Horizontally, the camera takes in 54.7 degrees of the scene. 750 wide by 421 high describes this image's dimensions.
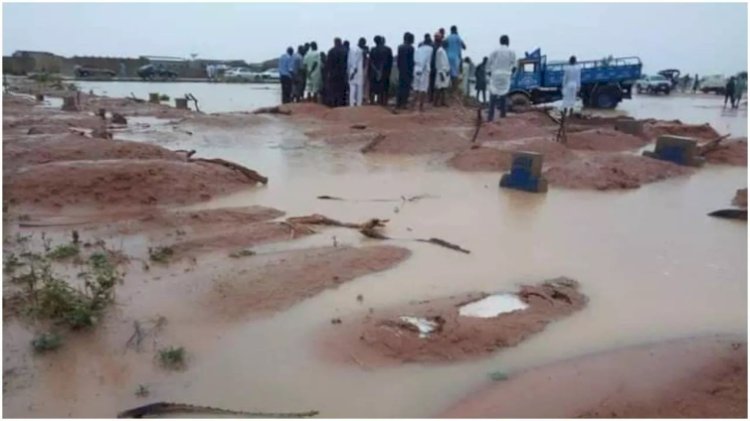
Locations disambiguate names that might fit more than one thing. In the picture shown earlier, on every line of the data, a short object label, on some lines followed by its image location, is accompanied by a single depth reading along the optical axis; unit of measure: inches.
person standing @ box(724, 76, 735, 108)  1035.3
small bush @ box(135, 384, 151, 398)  120.3
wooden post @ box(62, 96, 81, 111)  632.4
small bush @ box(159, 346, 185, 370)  130.4
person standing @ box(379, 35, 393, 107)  607.5
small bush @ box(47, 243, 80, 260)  187.6
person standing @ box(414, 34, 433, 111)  589.0
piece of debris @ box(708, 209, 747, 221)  267.7
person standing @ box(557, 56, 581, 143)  614.2
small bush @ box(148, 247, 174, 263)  189.8
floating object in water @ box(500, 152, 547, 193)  311.0
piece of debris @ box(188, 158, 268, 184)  307.1
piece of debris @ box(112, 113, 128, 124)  553.1
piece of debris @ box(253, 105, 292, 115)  657.0
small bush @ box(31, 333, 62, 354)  133.4
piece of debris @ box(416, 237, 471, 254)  211.3
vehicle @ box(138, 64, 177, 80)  1567.4
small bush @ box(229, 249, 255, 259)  194.9
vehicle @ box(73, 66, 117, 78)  1553.9
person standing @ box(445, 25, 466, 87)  610.1
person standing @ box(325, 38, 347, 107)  637.3
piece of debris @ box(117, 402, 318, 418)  115.0
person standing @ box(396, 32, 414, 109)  587.2
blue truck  784.9
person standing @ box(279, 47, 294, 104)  693.3
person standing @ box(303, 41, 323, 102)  673.6
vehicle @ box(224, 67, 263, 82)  1714.3
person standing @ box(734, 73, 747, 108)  1038.4
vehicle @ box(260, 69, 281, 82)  1785.2
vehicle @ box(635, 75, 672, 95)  1529.3
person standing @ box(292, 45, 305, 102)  696.4
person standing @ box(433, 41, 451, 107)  593.0
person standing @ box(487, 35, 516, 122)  512.4
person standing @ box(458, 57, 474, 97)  736.8
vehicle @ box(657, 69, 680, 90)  1693.0
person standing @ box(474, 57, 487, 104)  758.6
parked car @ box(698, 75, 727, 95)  1646.2
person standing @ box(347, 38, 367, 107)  620.7
